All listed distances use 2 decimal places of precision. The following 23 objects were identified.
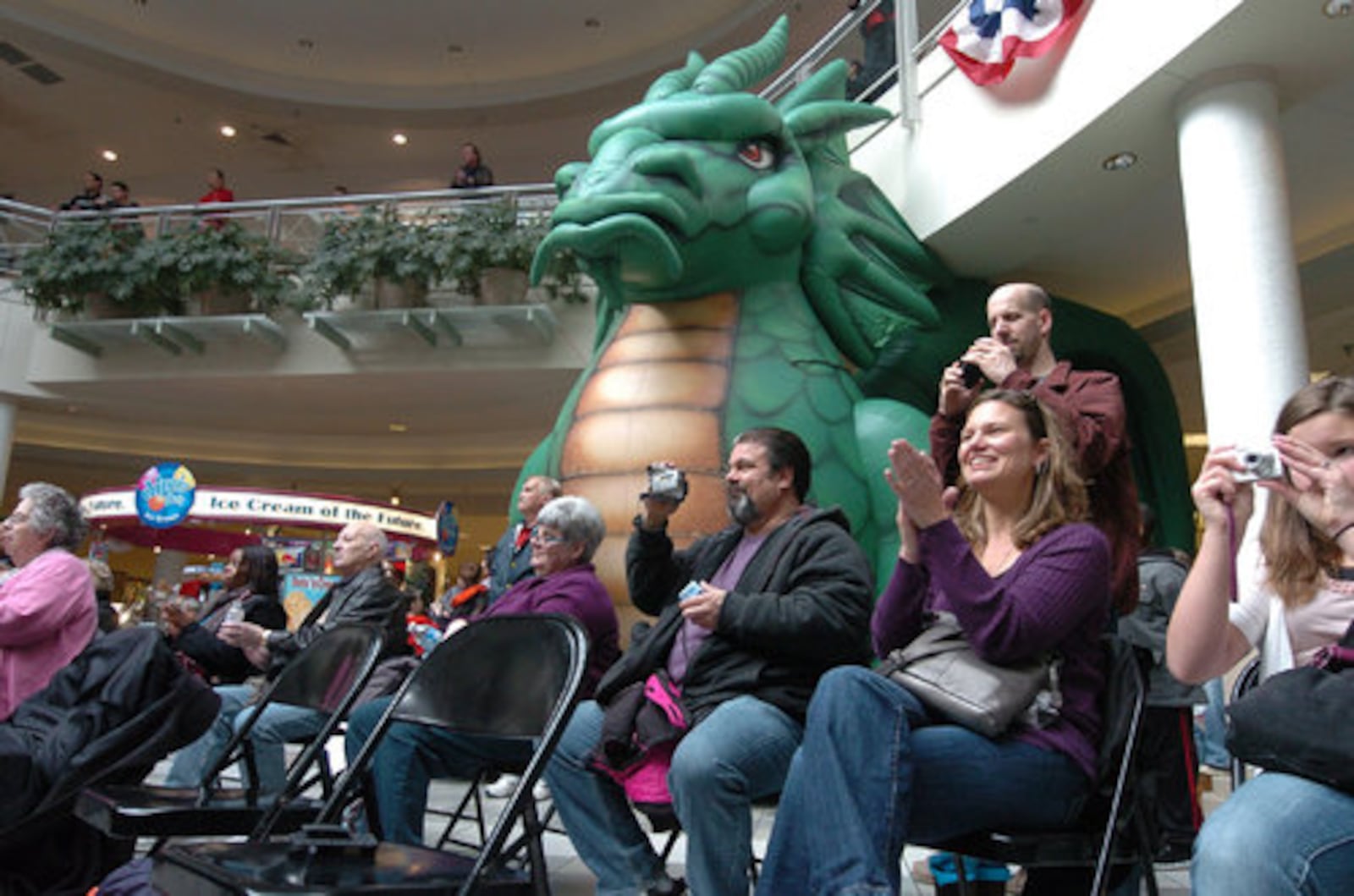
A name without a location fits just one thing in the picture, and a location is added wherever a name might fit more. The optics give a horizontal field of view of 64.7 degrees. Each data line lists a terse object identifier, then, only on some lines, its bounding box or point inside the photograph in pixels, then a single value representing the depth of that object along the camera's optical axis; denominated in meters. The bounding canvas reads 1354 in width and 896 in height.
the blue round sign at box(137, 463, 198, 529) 8.71
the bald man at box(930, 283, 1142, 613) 2.20
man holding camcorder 1.87
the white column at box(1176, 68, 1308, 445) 3.80
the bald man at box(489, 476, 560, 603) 3.97
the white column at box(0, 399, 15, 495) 10.09
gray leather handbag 1.60
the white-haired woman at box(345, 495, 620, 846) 2.68
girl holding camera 1.21
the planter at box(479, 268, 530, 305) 8.66
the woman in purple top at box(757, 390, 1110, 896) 1.53
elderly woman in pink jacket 2.51
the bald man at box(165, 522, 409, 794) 3.22
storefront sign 8.80
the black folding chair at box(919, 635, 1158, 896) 1.56
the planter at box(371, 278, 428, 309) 8.88
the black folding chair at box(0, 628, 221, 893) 2.21
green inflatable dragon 4.30
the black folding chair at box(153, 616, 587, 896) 1.48
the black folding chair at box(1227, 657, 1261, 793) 1.70
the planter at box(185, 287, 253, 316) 9.34
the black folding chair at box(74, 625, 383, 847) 2.04
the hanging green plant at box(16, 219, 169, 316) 9.27
